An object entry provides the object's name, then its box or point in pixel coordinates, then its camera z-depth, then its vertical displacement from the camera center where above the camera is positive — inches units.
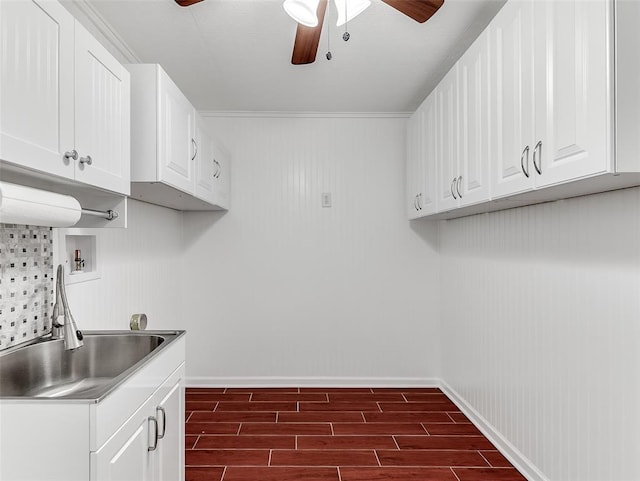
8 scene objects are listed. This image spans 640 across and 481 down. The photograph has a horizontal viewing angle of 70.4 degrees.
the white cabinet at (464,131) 87.2 +24.1
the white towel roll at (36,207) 46.0 +4.2
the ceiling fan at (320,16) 74.5 +39.2
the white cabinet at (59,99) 45.6 +17.7
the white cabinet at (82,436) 45.2 -20.7
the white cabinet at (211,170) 112.7 +20.5
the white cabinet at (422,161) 123.0 +23.8
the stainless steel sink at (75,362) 63.5 -18.3
